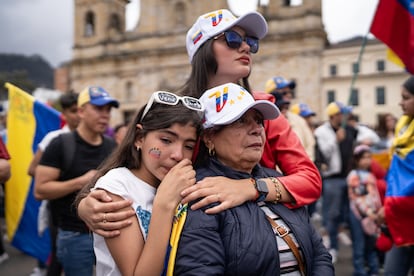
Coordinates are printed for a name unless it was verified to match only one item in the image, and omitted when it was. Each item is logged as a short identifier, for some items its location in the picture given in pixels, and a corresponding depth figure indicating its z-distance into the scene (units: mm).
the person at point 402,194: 3285
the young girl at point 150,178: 1626
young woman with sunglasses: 1871
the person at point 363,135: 6762
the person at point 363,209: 5371
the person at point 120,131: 6884
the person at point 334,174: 6207
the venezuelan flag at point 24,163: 5320
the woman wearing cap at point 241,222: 1586
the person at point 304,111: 6797
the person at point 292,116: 4793
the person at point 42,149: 4086
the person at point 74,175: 3285
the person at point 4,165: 2834
